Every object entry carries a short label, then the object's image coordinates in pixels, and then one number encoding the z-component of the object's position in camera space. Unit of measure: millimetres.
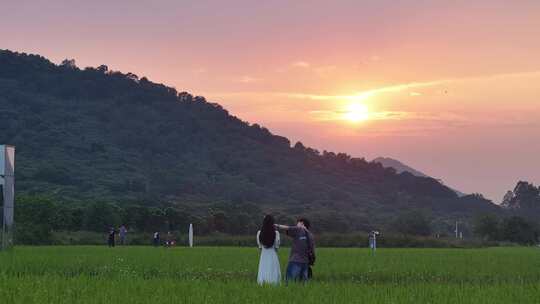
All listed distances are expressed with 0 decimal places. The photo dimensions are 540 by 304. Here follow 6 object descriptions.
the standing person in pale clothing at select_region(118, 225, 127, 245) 58000
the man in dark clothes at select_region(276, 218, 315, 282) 19797
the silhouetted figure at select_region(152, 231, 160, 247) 53275
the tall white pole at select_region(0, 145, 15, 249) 34312
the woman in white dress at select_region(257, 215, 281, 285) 19875
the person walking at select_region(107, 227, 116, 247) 49562
